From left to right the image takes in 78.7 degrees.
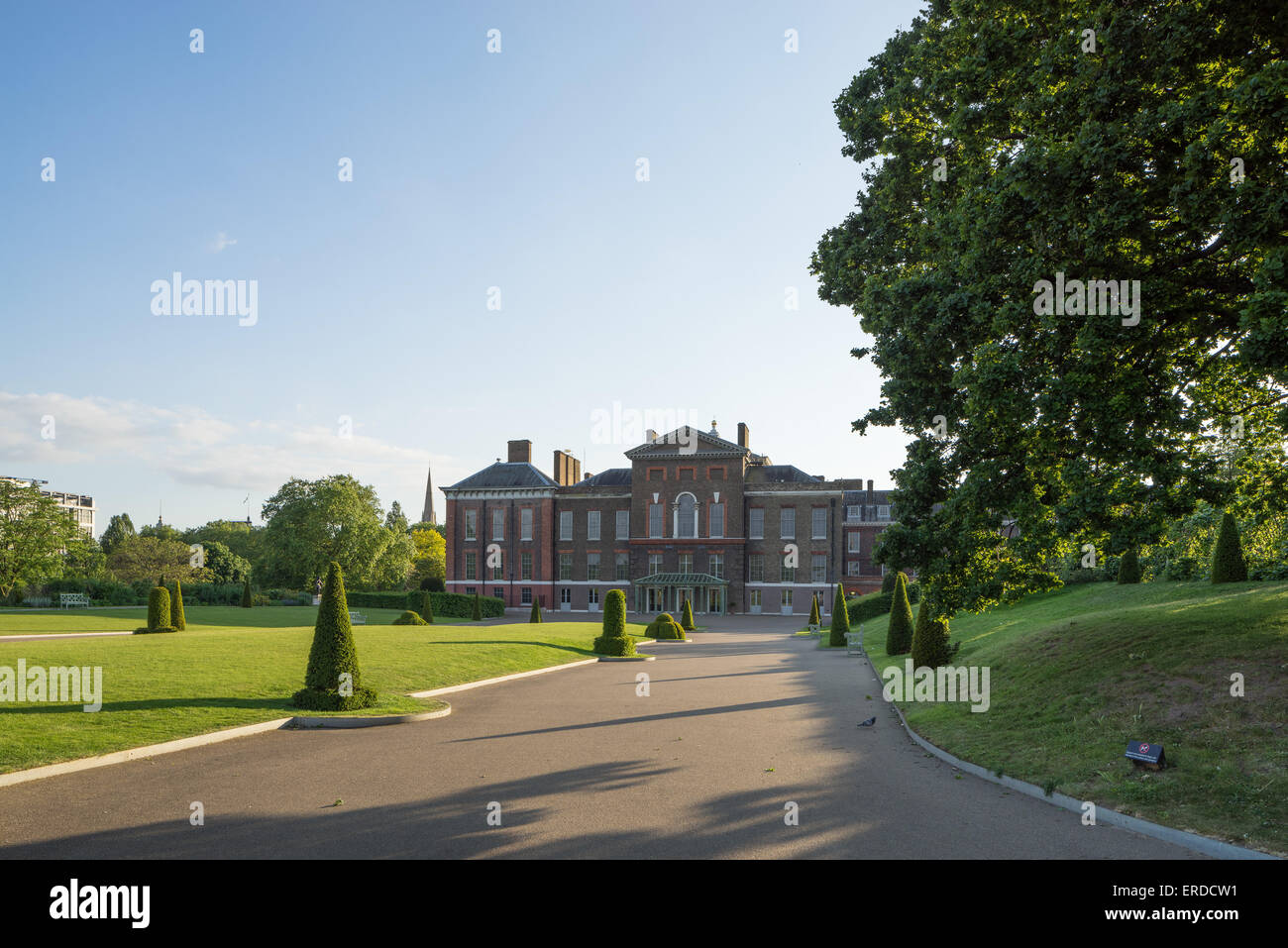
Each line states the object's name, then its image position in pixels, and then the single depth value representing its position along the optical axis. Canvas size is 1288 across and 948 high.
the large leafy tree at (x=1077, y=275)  9.65
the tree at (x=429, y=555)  100.19
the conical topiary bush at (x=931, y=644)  19.56
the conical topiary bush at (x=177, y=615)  32.00
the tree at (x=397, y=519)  81.07
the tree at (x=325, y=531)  68.00
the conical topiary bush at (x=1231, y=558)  24.17
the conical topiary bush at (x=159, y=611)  30.48
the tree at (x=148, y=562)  68.47
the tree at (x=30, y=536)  51.97
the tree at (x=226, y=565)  77.31
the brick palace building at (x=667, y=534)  67.94
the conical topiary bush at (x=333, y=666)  14.38
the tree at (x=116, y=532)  97.82
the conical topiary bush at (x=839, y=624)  34.84
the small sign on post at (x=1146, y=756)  9.28
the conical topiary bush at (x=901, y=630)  25.69
